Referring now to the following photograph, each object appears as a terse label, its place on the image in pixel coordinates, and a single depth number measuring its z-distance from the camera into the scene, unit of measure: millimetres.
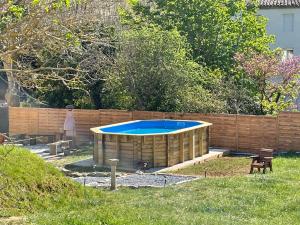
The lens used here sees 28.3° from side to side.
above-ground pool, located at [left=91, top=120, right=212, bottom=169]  21781
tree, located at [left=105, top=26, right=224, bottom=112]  27750
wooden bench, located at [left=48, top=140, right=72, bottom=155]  25719
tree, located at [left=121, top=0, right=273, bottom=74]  31672
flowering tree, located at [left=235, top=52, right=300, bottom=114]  29094
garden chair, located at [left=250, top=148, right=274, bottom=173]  19281
